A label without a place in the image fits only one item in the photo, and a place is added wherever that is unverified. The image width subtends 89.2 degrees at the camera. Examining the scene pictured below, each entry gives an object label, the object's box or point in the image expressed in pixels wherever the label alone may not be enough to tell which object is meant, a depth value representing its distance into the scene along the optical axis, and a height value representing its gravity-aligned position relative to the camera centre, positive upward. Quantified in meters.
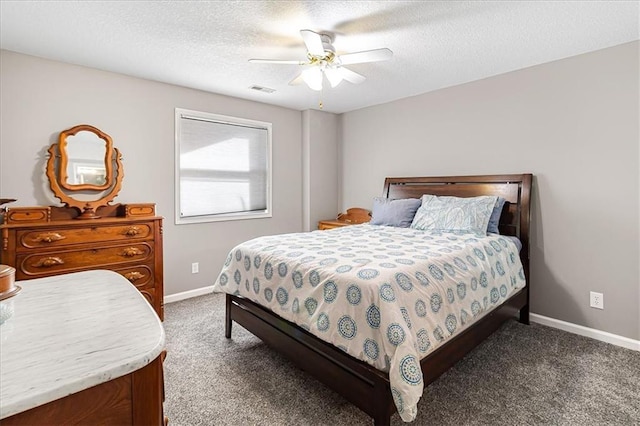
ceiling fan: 2.20 +1.10
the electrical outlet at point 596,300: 2.71 -0.80
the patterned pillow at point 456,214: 2.96 -0.07
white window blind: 3.71 +0.51
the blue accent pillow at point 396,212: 3.49 -0.05
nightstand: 4.47 -0.16
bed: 1.55 -0.55
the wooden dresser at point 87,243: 2.47 -0.28
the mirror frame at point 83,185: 2.87 +0.29
